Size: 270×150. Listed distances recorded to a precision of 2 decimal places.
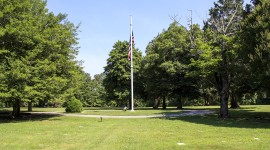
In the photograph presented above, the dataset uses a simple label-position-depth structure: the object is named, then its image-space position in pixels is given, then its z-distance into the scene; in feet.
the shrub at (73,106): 82.53
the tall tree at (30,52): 51.77
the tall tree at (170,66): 96.52
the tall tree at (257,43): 43.84
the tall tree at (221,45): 58.76
